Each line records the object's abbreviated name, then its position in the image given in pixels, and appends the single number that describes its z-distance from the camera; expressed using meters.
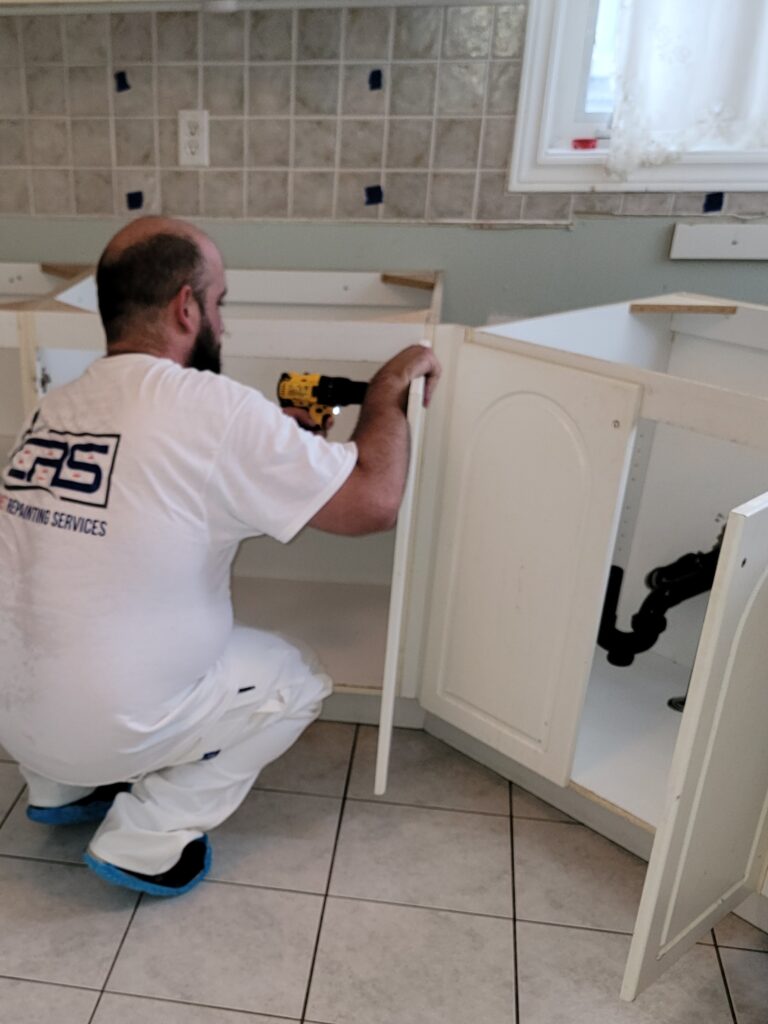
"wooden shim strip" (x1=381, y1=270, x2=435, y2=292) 1.97
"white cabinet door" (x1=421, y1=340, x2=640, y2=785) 1.36
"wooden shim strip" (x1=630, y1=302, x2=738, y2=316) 1.76
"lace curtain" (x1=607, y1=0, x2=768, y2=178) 1.73
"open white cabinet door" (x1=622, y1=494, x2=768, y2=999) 0.99
